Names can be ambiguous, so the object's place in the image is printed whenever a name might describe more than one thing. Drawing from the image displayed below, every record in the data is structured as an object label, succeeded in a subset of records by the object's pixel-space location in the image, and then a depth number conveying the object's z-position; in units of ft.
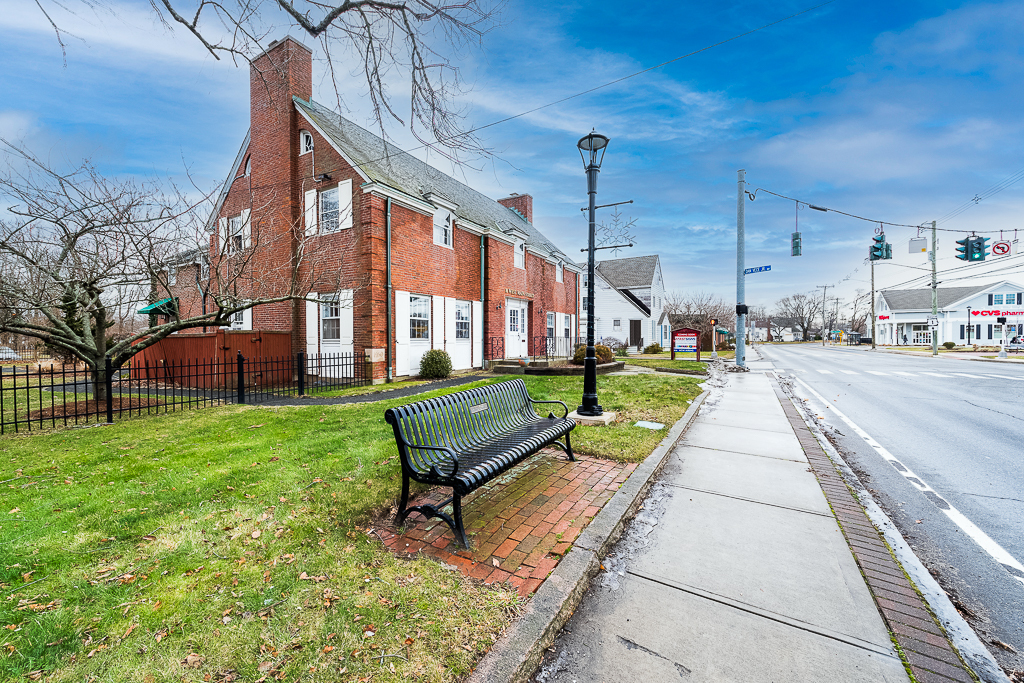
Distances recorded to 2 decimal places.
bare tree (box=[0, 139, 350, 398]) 22.82
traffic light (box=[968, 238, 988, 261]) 59.41
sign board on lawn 75.05
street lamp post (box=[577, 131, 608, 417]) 22.91
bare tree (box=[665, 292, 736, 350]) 137.65
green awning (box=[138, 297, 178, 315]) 52.17
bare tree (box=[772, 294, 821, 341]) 309.63
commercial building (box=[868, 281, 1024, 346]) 166.71
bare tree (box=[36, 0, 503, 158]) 13.19
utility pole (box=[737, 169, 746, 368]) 59.67
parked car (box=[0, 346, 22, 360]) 73.44
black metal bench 11.05
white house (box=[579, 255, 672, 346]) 121.39
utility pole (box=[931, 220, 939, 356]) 98.26
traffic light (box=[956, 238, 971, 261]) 60.39
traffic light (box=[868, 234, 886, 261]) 60.75
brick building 43.80
